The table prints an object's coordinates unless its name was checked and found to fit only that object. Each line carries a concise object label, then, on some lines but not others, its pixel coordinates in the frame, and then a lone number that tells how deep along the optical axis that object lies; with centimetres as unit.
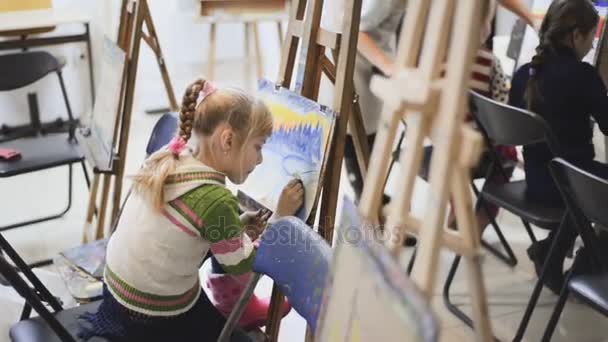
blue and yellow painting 154
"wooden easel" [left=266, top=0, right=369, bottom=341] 145
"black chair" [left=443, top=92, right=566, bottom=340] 189
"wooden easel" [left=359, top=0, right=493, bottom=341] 74
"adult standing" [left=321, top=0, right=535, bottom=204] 220
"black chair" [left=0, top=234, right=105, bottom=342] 123
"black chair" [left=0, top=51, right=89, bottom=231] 243
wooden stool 414
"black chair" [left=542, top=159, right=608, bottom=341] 149
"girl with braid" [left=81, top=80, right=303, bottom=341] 132
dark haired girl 201
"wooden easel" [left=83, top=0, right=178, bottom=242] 221
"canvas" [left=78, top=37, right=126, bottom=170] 224
